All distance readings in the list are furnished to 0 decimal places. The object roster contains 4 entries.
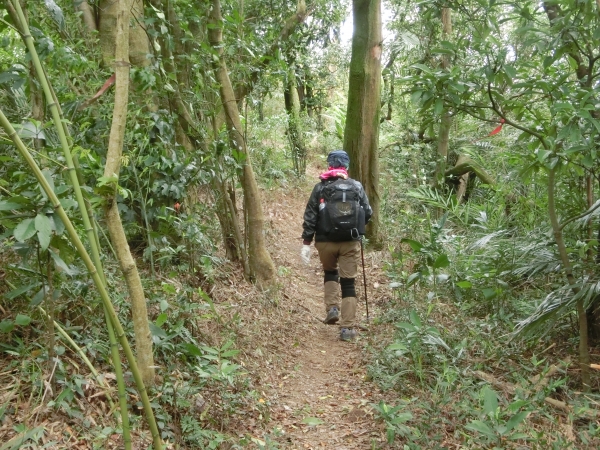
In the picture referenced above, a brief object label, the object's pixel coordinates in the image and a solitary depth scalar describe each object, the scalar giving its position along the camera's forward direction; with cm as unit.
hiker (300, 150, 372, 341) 598
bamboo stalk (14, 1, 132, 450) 211
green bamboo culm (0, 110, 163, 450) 184
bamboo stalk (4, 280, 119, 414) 291
